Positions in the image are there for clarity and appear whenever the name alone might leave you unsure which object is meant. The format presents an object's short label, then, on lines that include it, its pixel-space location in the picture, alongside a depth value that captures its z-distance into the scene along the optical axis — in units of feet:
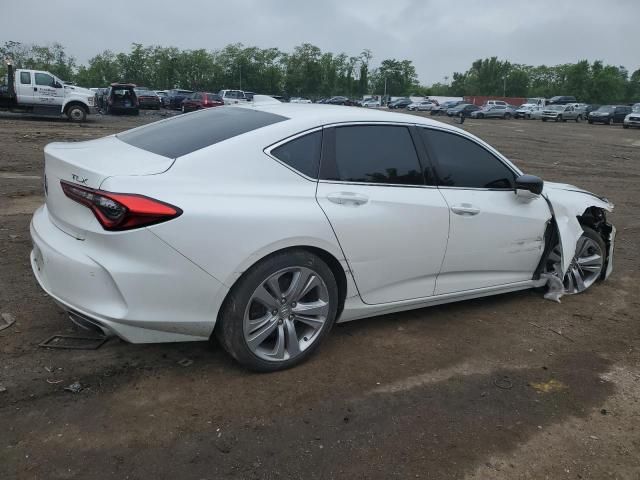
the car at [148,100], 114.11
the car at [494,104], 170.00
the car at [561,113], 153.17
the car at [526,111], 167.10
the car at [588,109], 156.23
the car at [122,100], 91.66
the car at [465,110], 161.57
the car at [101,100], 98.99
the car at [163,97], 135.27
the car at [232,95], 129.49
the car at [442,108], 182.78
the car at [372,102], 226.38
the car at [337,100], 174.13
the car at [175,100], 131.71
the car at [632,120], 119.78
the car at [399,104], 213.05
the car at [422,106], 199.75
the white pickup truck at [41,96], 70.08
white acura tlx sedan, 9.09
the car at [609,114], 140.26
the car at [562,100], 211.43
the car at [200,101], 110.83
